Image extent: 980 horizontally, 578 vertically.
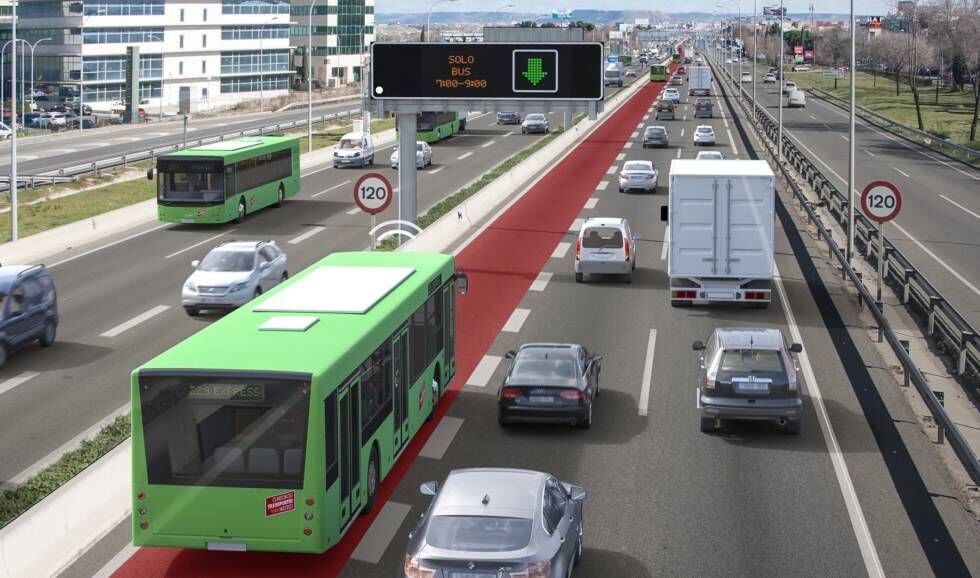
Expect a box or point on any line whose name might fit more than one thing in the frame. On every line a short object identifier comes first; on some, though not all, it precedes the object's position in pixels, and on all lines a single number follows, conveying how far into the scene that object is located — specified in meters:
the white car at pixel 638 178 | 53.19
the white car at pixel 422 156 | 65.69
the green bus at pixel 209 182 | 44.31
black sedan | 19.62
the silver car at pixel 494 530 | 11.88
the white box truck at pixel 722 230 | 28.95
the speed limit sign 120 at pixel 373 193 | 30.09
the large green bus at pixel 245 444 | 13.48
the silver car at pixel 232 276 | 29.75
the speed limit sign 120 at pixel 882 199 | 28.58
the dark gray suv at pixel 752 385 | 19.25
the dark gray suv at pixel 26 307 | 25.31
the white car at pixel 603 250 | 33.22
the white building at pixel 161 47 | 137.62
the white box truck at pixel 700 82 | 124.31
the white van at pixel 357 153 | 68.38
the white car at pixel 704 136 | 73.75
